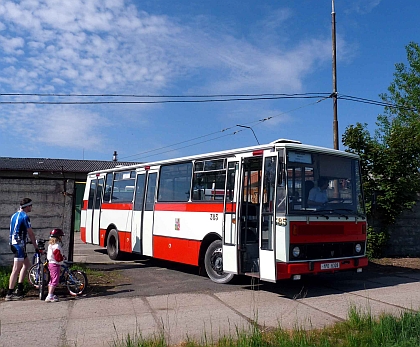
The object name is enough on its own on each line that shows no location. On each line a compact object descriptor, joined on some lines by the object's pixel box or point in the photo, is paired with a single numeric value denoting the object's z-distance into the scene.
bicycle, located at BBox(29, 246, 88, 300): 9.11
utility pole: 16.45
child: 8.85
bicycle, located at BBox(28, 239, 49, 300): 9.05
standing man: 8.95
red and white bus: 9.19
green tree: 15.13
